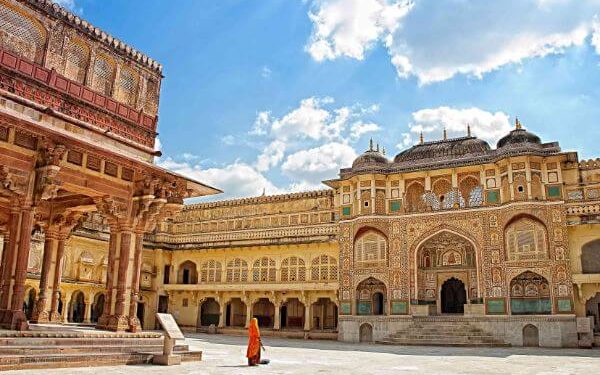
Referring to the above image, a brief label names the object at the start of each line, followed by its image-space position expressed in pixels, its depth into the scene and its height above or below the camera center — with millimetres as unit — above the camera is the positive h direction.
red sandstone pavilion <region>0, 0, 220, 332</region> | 11359 +3267
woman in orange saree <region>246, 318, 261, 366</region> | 12758 -976
